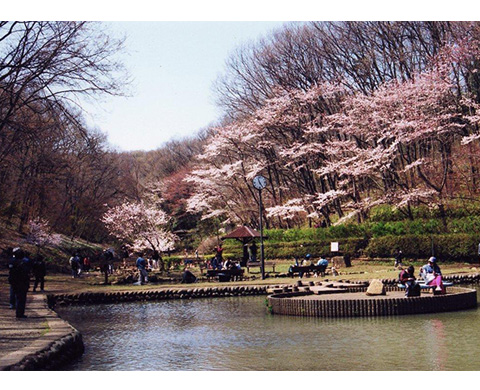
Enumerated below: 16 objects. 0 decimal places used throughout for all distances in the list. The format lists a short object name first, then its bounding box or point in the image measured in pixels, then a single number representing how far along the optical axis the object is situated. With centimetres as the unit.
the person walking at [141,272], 2491
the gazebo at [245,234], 2980
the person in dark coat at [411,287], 1516
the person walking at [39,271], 2284
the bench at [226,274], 2505
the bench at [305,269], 2512
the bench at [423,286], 1612
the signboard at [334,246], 3100
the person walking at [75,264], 3059
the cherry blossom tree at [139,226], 4243
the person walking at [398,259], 2718
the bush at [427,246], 2745
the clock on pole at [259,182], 2458
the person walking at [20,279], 1409
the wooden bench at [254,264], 3094
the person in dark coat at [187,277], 2506
